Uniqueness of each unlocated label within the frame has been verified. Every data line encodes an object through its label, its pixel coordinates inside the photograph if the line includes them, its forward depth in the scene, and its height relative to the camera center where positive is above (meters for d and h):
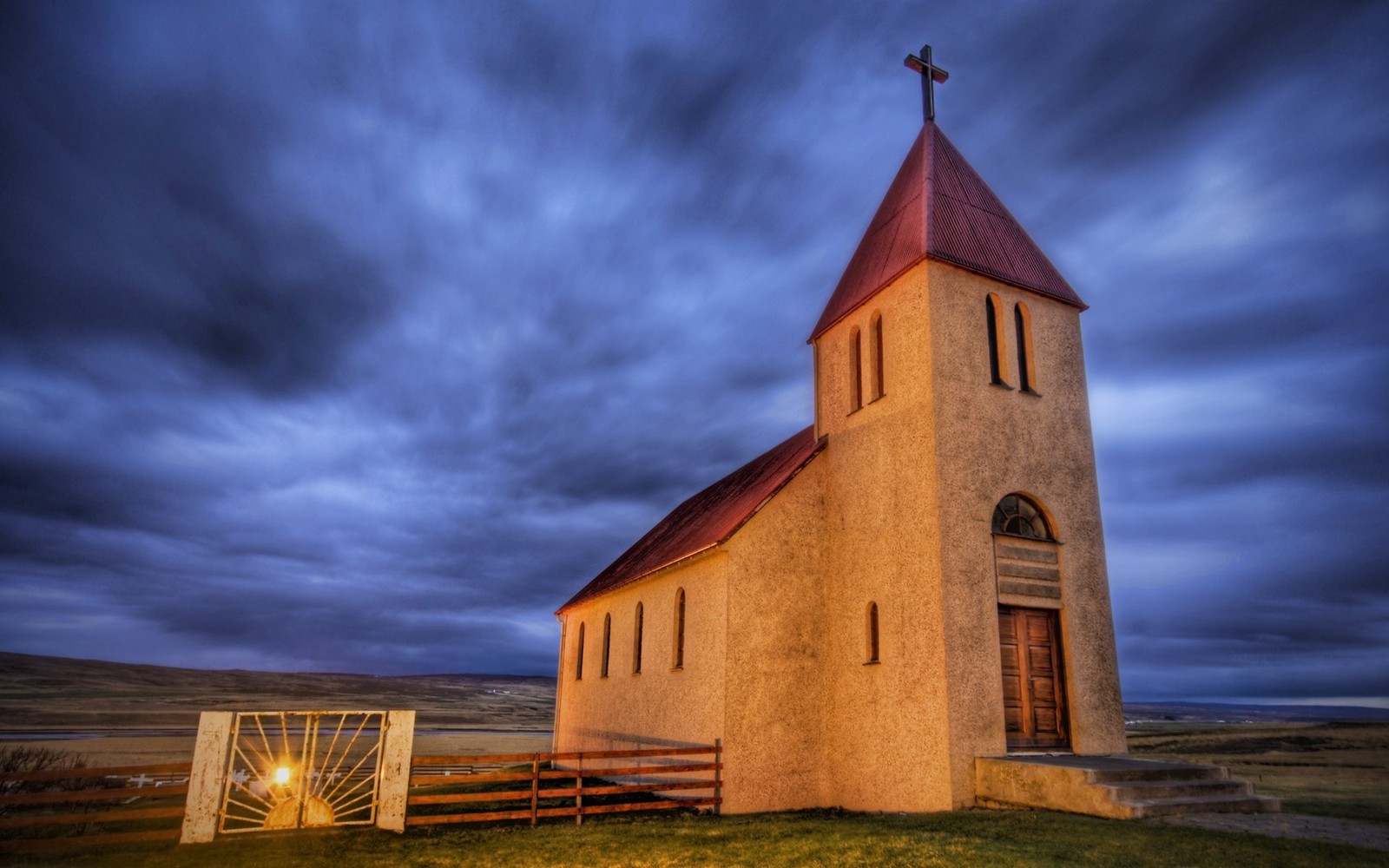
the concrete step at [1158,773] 10.14 -1.69
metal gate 9.70 -2.12
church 12.63 +1.46
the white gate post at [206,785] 9.75 -1.97
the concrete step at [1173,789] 9.80 -1.86
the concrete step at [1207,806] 9.55 -2.02
